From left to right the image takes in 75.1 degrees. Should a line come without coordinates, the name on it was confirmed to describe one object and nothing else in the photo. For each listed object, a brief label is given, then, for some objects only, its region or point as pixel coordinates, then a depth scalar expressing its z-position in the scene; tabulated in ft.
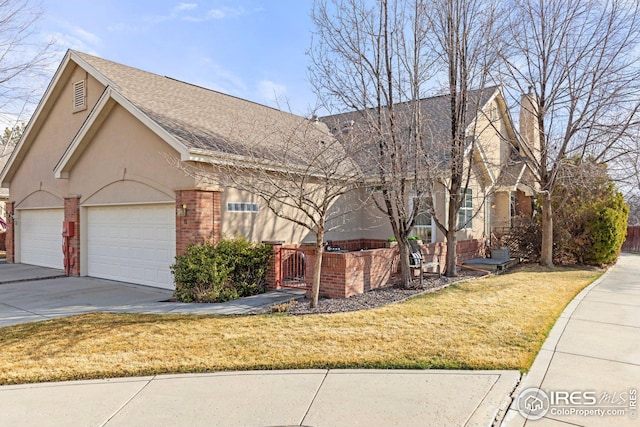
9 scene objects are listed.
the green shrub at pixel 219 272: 30.04
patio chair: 34.76
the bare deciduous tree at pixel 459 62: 33.68
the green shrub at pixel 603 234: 44.86
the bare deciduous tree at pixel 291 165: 25.99
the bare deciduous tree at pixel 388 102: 31.45
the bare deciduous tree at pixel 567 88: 40.11
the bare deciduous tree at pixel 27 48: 32.22
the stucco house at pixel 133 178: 33.68
